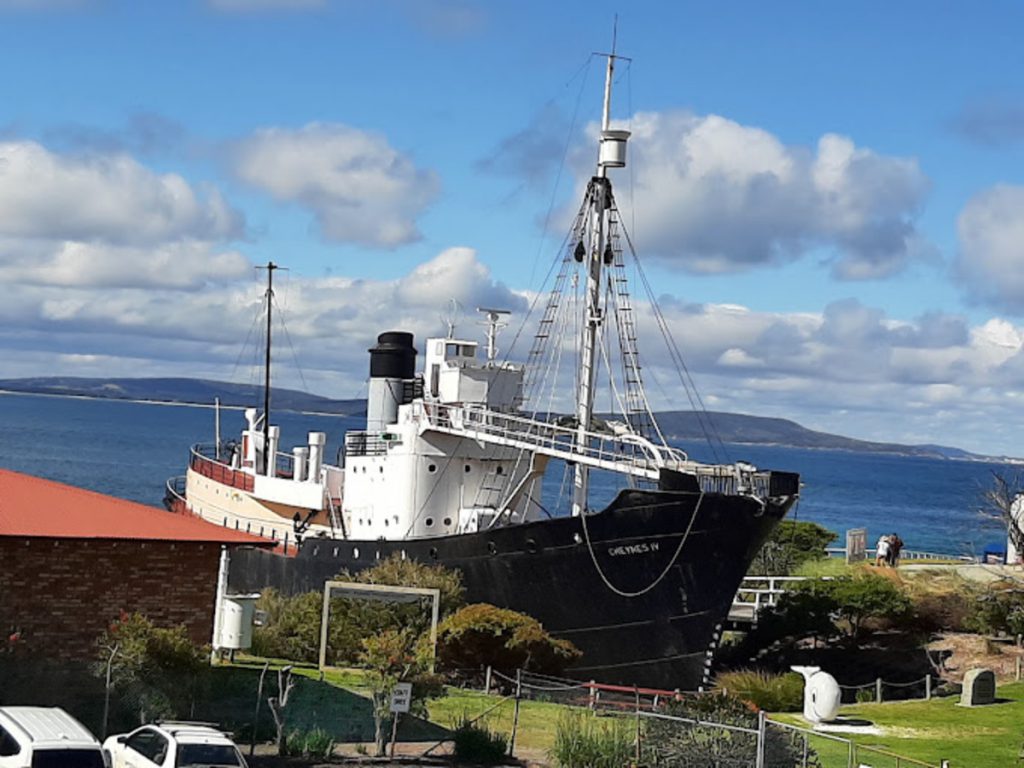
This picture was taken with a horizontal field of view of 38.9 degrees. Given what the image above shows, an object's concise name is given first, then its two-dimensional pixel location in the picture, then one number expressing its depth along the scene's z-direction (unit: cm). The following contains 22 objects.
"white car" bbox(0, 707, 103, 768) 1677
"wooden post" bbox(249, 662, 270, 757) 2148
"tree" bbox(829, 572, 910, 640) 3788
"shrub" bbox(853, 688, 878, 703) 3179
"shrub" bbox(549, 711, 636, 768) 2136
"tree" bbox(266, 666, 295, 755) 2162
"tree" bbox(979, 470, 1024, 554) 3310
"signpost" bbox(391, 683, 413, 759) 2175
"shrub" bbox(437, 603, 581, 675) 2964
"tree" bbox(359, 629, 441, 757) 2284
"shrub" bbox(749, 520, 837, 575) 5259
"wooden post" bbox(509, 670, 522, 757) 2256
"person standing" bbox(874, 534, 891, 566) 4825
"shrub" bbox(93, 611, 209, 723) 2197
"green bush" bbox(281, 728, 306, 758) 2180
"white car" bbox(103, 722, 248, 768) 1767
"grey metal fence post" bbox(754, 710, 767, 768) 1989
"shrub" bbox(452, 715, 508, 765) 2216
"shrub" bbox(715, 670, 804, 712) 3089
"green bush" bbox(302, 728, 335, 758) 2194
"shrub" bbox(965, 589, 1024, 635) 3716
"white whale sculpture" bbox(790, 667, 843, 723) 2672
